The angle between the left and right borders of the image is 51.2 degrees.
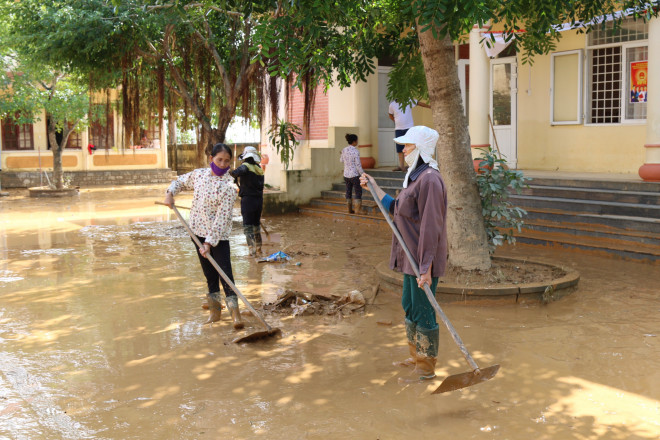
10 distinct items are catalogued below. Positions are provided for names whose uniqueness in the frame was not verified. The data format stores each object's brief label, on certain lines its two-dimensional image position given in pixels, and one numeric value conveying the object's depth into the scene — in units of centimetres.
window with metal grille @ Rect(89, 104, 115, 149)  2780
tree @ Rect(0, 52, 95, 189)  2008
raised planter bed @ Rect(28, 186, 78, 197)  2181
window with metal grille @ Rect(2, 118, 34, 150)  2595
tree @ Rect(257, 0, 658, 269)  695
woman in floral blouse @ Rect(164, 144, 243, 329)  621
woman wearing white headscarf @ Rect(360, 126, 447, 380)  461
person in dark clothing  952
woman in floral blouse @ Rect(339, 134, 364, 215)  1303
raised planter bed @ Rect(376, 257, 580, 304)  682
